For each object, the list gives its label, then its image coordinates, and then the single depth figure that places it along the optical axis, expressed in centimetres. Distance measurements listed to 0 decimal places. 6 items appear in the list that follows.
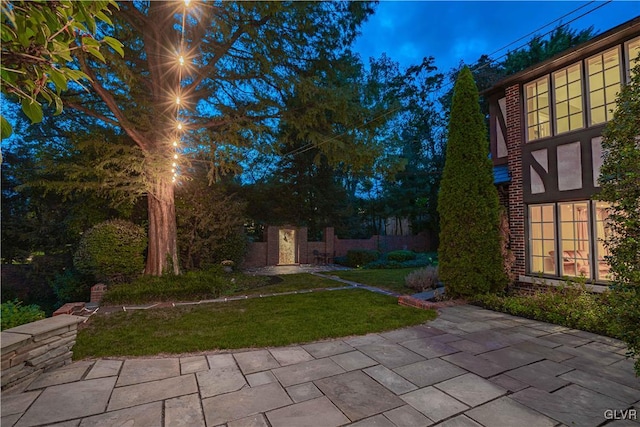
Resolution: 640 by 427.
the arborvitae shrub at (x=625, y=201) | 242
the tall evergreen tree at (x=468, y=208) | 618
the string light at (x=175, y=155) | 663
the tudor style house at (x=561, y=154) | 539
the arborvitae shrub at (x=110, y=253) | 744
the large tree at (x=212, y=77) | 689
